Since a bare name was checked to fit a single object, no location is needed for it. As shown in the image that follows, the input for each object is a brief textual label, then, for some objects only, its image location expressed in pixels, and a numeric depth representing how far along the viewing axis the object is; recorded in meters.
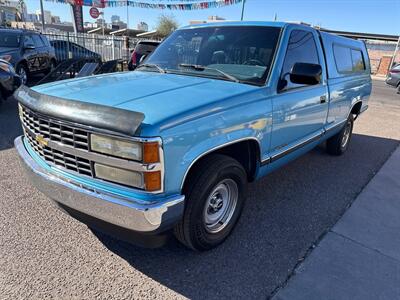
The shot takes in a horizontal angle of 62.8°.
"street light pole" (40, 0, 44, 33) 23.66
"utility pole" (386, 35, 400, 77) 34.44
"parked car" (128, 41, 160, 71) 10.79
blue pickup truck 2.06
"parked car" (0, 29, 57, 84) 9.70
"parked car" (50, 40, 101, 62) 14.38
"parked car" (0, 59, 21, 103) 6.63
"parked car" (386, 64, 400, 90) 17.31
